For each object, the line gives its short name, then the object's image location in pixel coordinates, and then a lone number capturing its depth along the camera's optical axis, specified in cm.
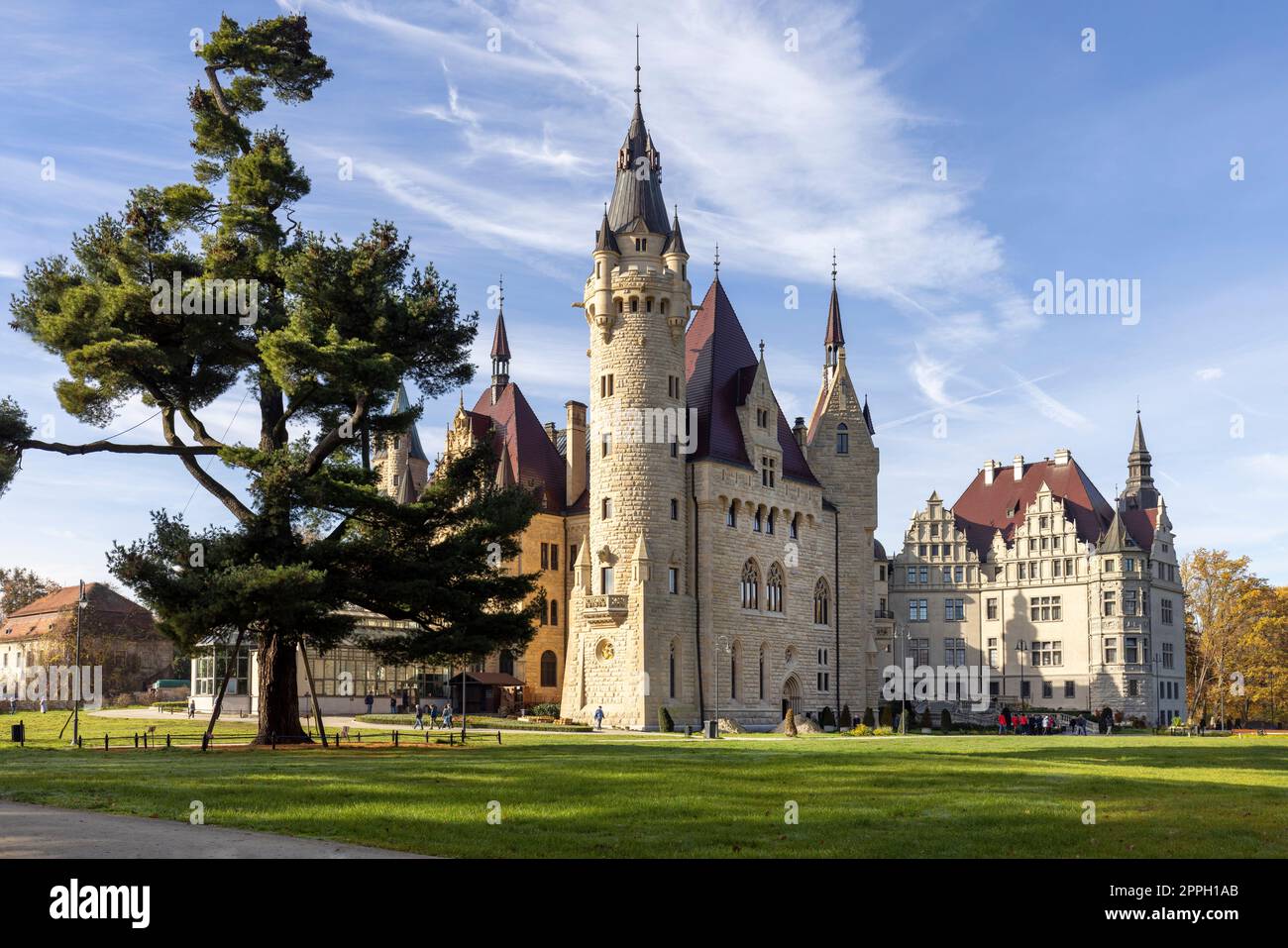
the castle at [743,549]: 5916
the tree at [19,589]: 10912
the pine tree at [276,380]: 3222
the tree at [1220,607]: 8469
